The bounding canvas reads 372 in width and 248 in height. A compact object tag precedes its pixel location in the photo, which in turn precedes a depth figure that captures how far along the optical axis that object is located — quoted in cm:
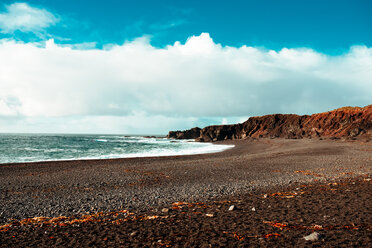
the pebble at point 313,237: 675
